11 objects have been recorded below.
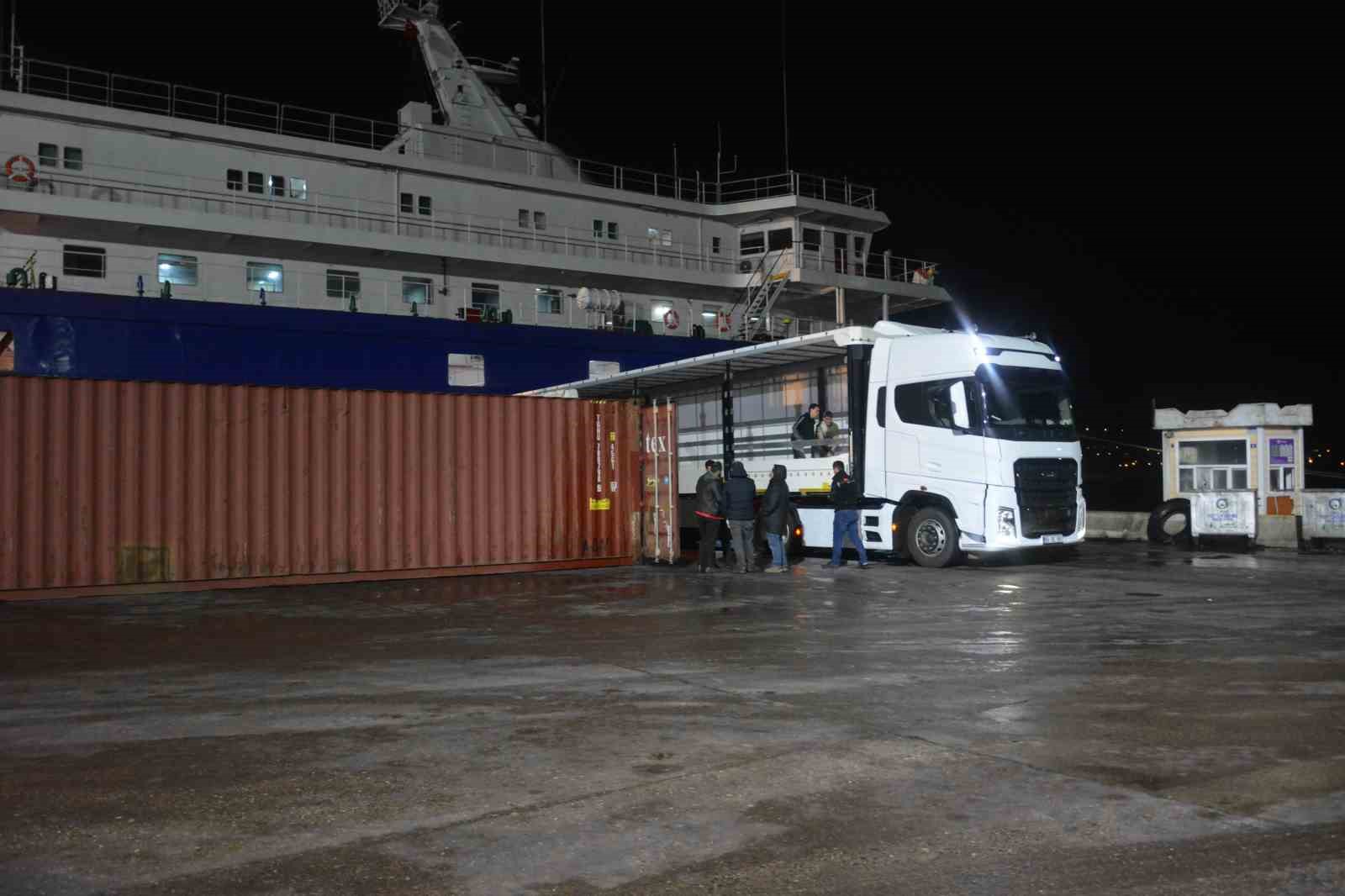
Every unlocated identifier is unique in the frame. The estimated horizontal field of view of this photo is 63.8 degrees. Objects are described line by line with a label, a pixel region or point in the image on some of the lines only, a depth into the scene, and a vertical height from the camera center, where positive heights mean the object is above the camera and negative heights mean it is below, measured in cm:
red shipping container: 1328 +3
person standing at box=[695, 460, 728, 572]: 1558 -39
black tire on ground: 1953 -91
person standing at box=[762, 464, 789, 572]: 1529 -47
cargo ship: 2288 +585
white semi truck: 1470 +58
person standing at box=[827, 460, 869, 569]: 1517 -40
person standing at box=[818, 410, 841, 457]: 1620 +70
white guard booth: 1847 +17
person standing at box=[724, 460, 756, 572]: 1509 -36
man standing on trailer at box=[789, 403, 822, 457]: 1650 +80
